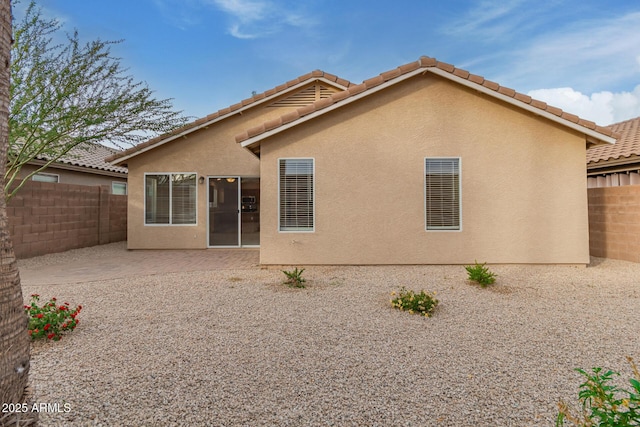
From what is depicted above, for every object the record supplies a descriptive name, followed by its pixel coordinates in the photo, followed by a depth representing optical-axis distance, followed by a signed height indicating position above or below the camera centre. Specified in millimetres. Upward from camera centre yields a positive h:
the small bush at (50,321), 4207 -1338
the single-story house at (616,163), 10203 +1844
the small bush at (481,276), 6867 -1202
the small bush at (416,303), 5289 -1379
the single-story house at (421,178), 8656 +1123
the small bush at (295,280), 6988 -1313
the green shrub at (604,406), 1570 -962
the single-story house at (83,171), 12453 +2221
